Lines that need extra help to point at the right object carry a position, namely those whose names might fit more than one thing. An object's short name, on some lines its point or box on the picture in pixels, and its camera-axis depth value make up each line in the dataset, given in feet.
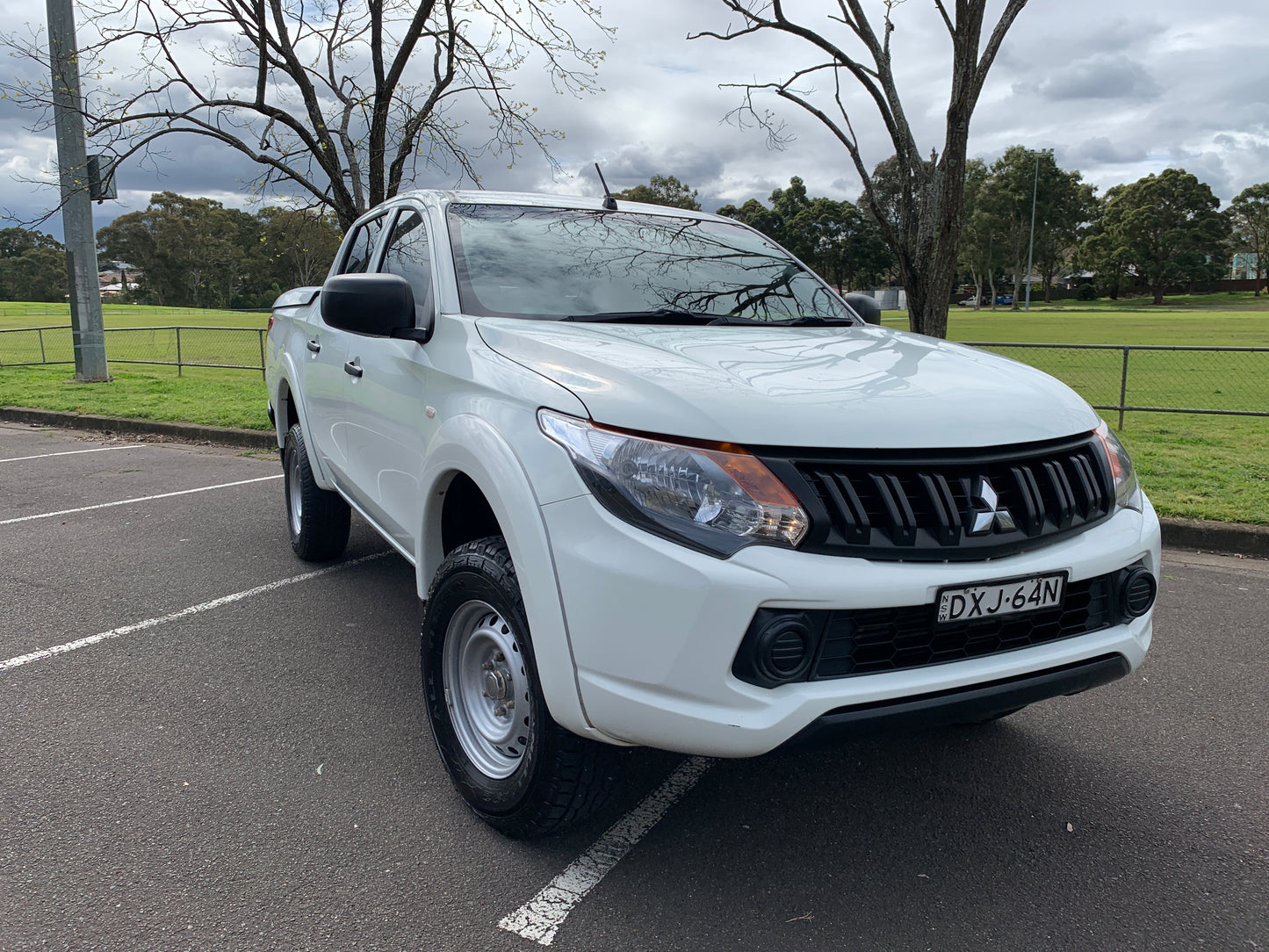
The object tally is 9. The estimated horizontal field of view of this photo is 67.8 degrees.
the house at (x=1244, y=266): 285.23
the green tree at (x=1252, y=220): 263.14
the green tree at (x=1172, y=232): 245.45
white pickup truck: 6.87
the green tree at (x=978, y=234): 263.08
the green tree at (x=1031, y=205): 259.80
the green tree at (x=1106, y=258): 256.32
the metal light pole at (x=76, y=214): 43.14
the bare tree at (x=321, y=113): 33.35
